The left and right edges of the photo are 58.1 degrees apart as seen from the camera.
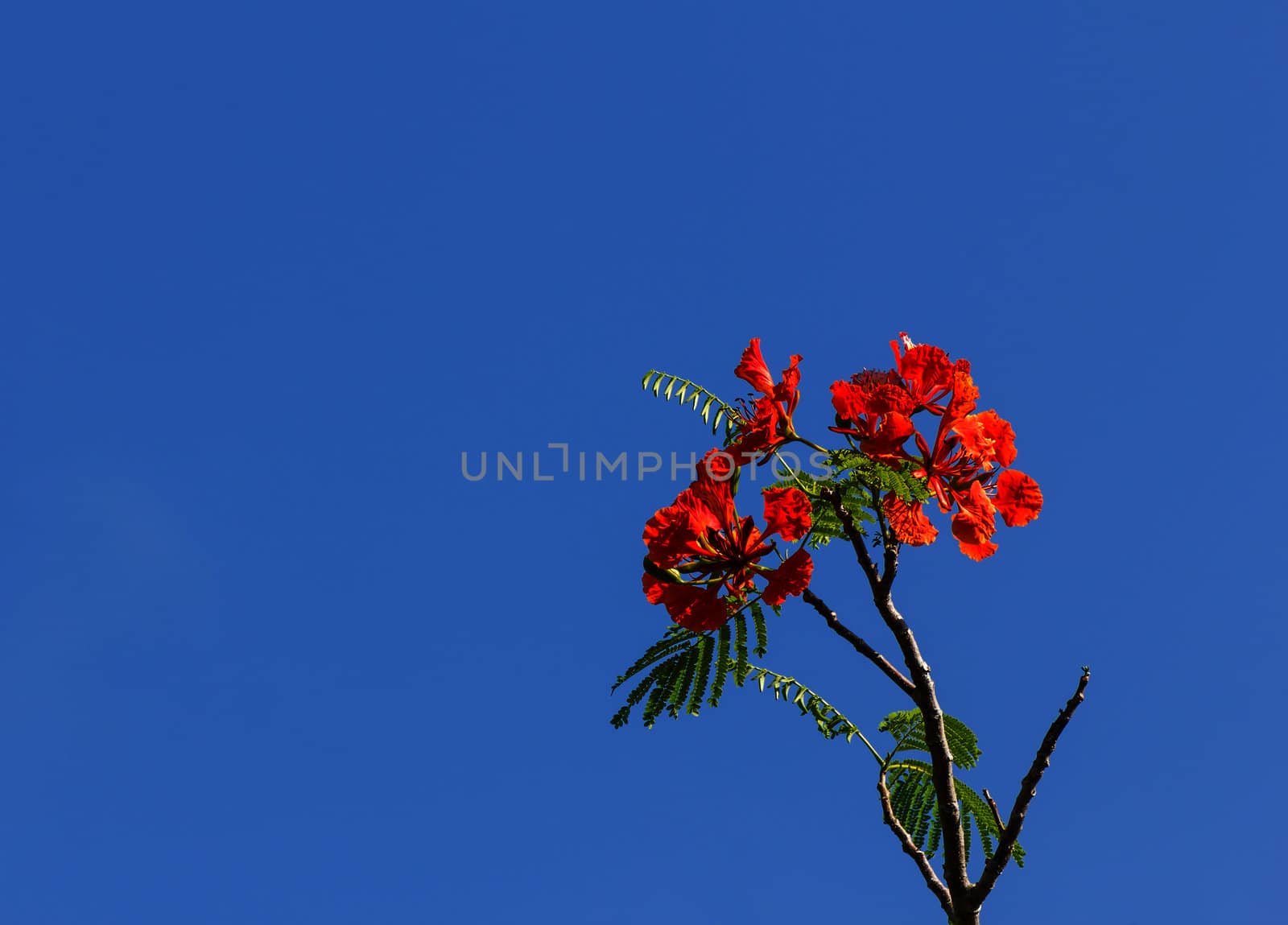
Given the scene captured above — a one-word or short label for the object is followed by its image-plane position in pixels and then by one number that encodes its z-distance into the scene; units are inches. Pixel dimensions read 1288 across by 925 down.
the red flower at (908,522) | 132.3
